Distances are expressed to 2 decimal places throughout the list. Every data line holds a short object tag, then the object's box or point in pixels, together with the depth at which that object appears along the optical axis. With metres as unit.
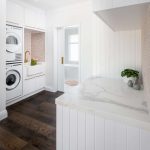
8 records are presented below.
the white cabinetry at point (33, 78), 3.55
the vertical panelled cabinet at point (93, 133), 0.80
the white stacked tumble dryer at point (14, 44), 2.93
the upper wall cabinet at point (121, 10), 0.81
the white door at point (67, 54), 3.88
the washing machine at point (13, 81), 3.03
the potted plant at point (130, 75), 1.76
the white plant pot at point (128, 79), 1.74
